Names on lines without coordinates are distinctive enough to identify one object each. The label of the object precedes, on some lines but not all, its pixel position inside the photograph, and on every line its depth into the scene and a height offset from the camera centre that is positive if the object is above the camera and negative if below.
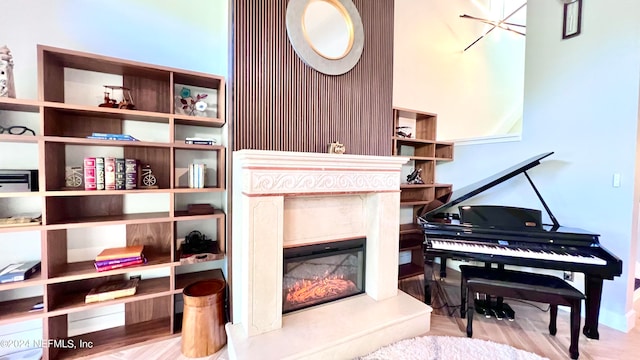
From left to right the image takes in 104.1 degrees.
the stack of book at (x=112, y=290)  1.74 -0.89
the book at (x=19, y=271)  1.53 -0.66
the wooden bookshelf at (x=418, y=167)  3.10 +0.09
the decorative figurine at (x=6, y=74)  1.49 +0.56
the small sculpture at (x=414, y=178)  3.19 -0.06
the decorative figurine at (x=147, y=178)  1.97 -0.07
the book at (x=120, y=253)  1.76 -0.62
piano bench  1.75 -0.85
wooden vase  1.74 -1.10
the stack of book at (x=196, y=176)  1.97 -0.05
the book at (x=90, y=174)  1.69 -0.04
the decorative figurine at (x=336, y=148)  2.04 +0.20
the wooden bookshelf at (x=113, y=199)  1.60 -0.24
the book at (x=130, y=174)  1.79 -0.04
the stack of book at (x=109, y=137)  1.69 +0.22
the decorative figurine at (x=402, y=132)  3.02 +0.51
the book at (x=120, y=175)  1.77 -0.04
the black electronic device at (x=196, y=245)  2.05 -0.63
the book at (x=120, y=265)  1.73 -0.68
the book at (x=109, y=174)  1.73 -0.04
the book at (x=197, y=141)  1.96 +0.23
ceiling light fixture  3.43 +2.11
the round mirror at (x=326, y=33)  1.95 +1.15
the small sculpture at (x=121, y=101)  1.79 +0.50
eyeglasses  1.66 +0.25
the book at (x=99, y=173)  1.72 -0.03
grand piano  1.87 -0.57
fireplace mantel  1.64 -0.53
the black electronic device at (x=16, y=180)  1.52 -0.08
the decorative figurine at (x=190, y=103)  2.09 +0.56
